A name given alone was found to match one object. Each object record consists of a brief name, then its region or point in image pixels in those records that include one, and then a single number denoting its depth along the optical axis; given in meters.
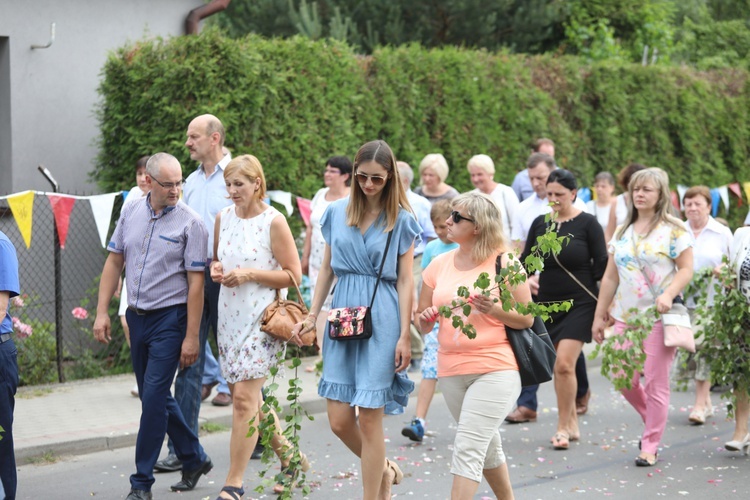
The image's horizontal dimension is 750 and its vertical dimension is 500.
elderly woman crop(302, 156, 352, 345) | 9.98
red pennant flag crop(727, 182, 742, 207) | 18.25
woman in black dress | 8.12
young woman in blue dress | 5.62
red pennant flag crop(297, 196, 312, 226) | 11.73
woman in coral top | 5.53
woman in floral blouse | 7.60
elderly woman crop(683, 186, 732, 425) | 9.28
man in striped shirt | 6.27
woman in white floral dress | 6.30
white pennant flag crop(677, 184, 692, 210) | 17.56
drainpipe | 13.65
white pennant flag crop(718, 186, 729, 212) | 18.05
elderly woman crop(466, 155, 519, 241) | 10.33
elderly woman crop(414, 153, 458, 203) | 10.94
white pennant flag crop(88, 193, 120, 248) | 10.60
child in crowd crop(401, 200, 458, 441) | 8.23
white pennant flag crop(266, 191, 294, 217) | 11.59
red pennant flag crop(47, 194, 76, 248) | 10.34
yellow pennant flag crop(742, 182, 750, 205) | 18.12
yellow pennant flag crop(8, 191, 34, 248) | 10.02
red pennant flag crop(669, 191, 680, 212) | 17.42
